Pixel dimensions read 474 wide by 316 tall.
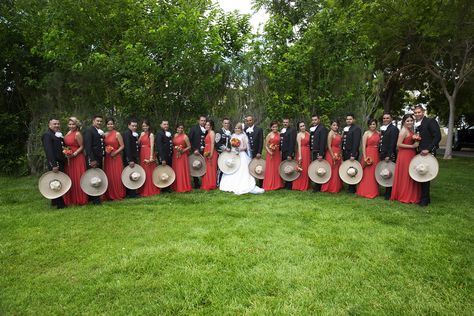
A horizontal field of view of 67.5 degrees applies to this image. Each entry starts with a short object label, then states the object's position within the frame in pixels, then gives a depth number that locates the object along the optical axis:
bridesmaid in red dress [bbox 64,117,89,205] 7.97
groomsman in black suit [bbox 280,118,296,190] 9.66
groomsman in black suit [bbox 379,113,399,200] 8.41
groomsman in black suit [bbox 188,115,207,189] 10.09
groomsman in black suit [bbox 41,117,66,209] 7.49
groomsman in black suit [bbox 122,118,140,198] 8.84
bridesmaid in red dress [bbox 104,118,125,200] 8.60
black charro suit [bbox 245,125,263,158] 9.98
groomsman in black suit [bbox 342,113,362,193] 9.01
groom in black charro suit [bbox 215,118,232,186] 10.15
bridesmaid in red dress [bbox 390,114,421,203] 8.06
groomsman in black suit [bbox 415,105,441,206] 7.66
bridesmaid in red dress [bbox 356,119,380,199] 8.83
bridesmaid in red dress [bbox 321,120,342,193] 9.41
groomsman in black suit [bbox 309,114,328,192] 9.26
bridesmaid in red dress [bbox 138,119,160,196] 9.26
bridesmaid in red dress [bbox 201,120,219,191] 10.08
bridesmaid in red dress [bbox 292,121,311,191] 9.77
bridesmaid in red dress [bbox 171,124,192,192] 9.78
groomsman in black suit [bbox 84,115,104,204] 8.09
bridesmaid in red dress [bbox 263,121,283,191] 9.90
